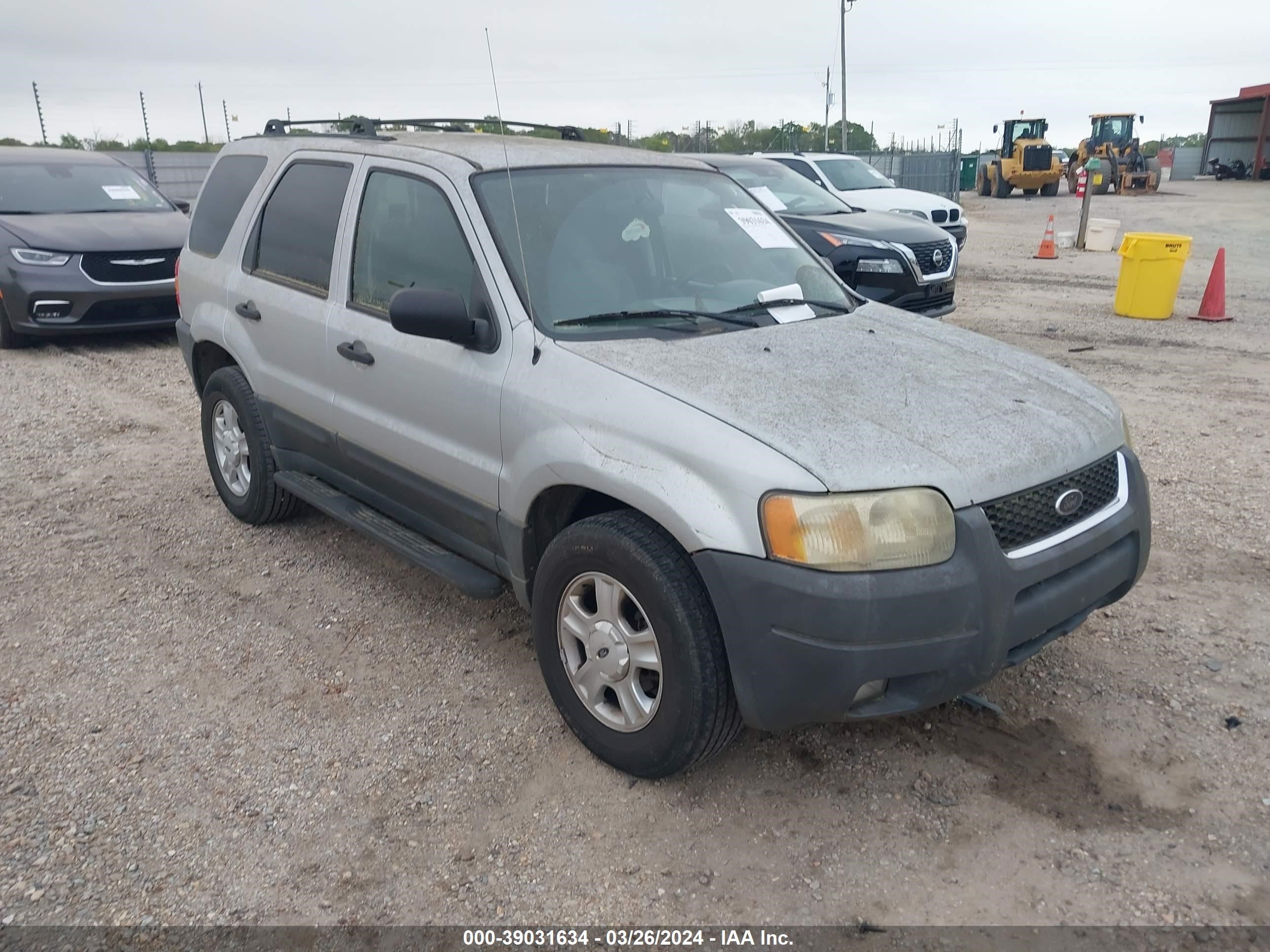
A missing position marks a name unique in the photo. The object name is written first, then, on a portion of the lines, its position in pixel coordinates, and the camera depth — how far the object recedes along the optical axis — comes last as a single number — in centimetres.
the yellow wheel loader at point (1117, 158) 3076
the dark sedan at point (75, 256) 893
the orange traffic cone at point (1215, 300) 1053
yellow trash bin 1048
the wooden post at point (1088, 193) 1612
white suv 1382
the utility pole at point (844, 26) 3778
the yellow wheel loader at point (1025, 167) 3262
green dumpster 4109
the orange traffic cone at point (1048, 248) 1650
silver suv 256
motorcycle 3669
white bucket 1708
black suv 907
